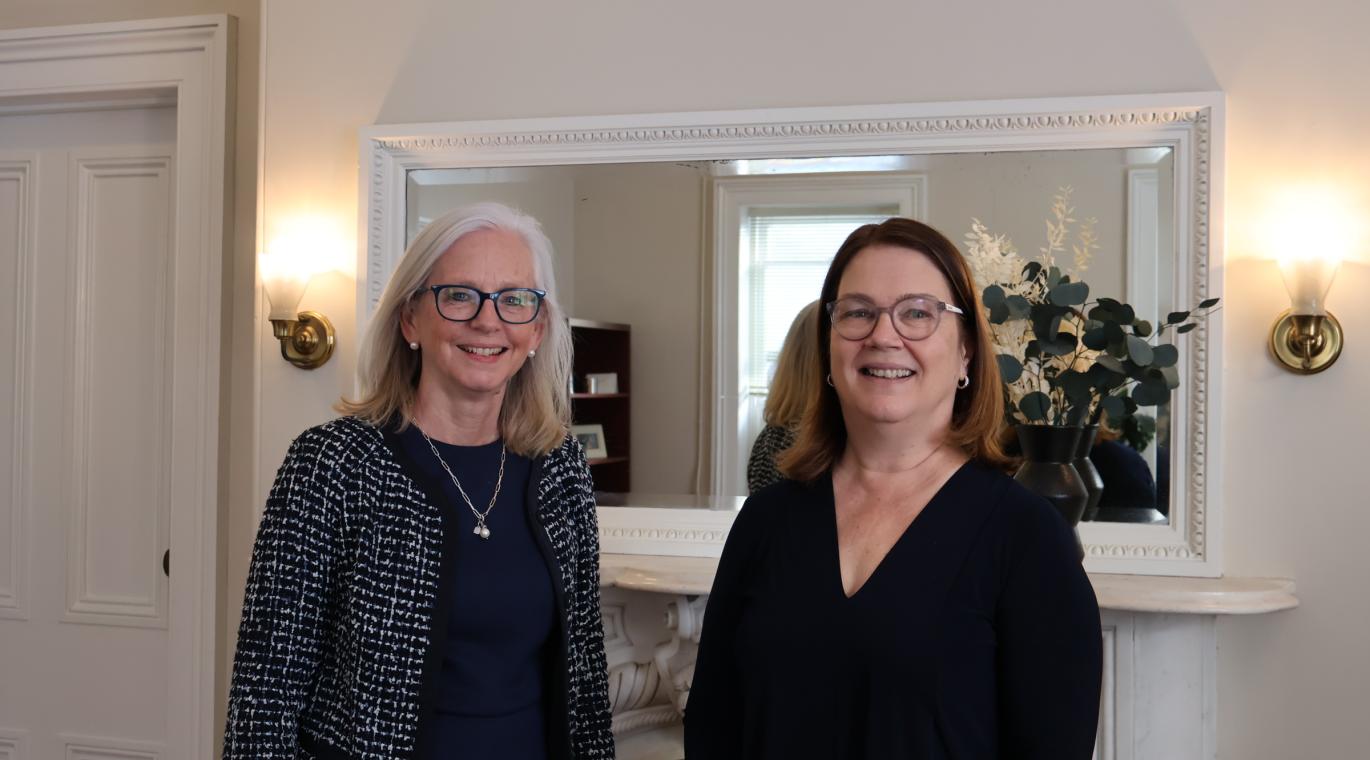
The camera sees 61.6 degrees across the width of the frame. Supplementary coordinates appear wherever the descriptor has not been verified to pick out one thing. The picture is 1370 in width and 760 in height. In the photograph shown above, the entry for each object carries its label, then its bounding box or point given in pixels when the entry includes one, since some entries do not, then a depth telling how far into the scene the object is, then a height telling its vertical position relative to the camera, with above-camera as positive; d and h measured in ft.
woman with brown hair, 4.15 -0.72
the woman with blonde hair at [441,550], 5.18 -0.79
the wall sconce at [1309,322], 8.01 +0.49
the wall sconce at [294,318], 9.77 +0.54
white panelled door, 11.08 -0.48
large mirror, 8.38 +1.29
